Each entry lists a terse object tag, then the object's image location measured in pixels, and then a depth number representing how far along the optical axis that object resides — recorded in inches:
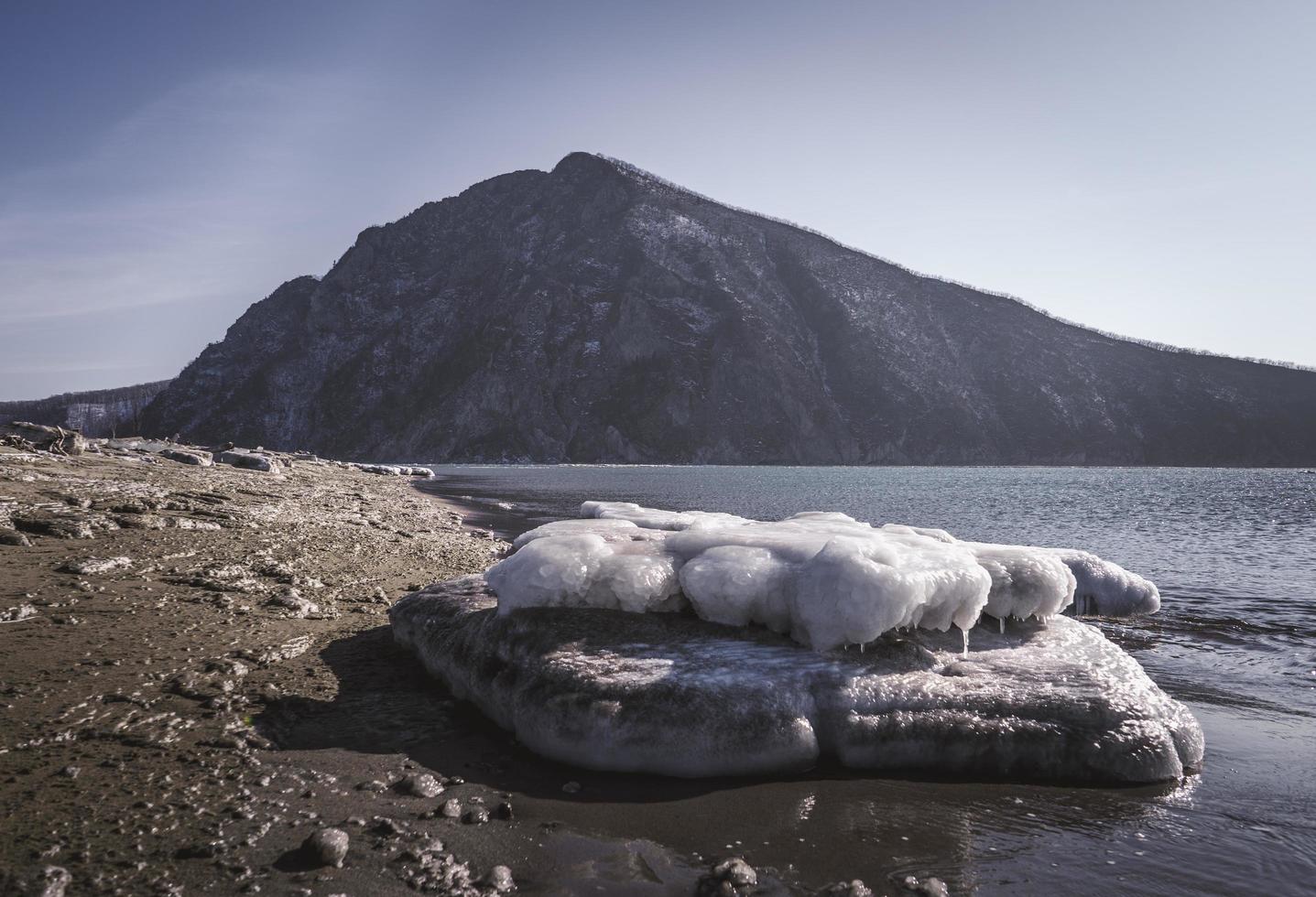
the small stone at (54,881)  128.3
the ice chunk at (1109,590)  490.3
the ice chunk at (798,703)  206.1
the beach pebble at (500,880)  144.4
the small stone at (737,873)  147.9
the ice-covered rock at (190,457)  1202.0
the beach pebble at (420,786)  185.2
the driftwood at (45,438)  943.0
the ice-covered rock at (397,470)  2374.5
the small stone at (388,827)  161.5
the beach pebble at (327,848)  147.4
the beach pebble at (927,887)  147.3
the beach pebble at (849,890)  145.0
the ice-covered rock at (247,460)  1315.2
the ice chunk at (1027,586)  273.3
